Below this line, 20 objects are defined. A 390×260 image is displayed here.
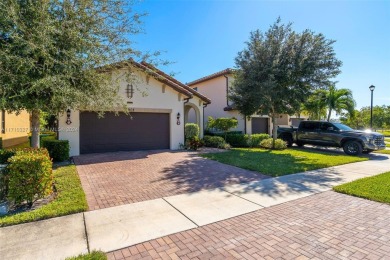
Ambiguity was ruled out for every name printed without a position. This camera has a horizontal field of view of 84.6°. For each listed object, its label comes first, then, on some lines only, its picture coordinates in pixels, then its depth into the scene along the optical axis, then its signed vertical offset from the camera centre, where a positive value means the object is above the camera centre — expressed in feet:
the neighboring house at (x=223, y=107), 63.77 +5.59
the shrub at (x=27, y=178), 15.85 -4.15
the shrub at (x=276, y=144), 51.06 -4.62
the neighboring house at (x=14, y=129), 50.06 -1.46
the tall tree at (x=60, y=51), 17.62 +6.73
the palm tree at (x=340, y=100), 88.38 +10.41
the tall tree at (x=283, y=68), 44.29 +12.03
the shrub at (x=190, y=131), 49.42 -1.57
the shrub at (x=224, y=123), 51.70 +0.34
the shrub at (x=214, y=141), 51.31 -4.23
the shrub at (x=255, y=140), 55.36 -3.96
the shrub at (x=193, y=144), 47.09 -4.34
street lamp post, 58.49 +10.26
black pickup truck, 42.63 -2.56
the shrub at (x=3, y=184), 15.92 -4.57
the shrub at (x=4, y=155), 22.77 -3.43
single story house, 38.37 +0.16
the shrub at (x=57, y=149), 33.04 -3.96
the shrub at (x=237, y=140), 55.16 -3.97
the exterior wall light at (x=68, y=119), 37.41 +0.77
